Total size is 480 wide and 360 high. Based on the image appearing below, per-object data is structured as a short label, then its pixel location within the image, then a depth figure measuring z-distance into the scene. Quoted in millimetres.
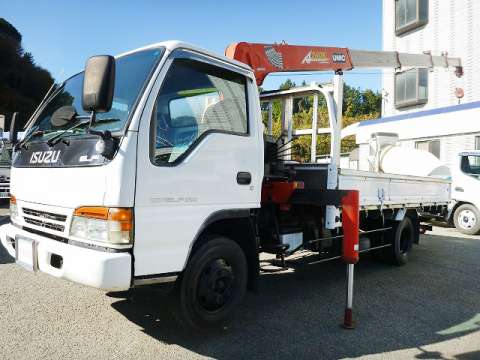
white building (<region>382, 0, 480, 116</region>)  16125
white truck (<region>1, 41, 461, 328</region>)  2941
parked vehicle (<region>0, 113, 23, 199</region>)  12430
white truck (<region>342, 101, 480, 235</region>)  10906
